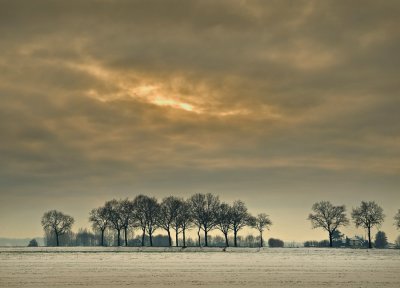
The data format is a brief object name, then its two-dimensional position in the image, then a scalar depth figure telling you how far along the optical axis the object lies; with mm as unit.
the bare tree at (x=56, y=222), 171625
